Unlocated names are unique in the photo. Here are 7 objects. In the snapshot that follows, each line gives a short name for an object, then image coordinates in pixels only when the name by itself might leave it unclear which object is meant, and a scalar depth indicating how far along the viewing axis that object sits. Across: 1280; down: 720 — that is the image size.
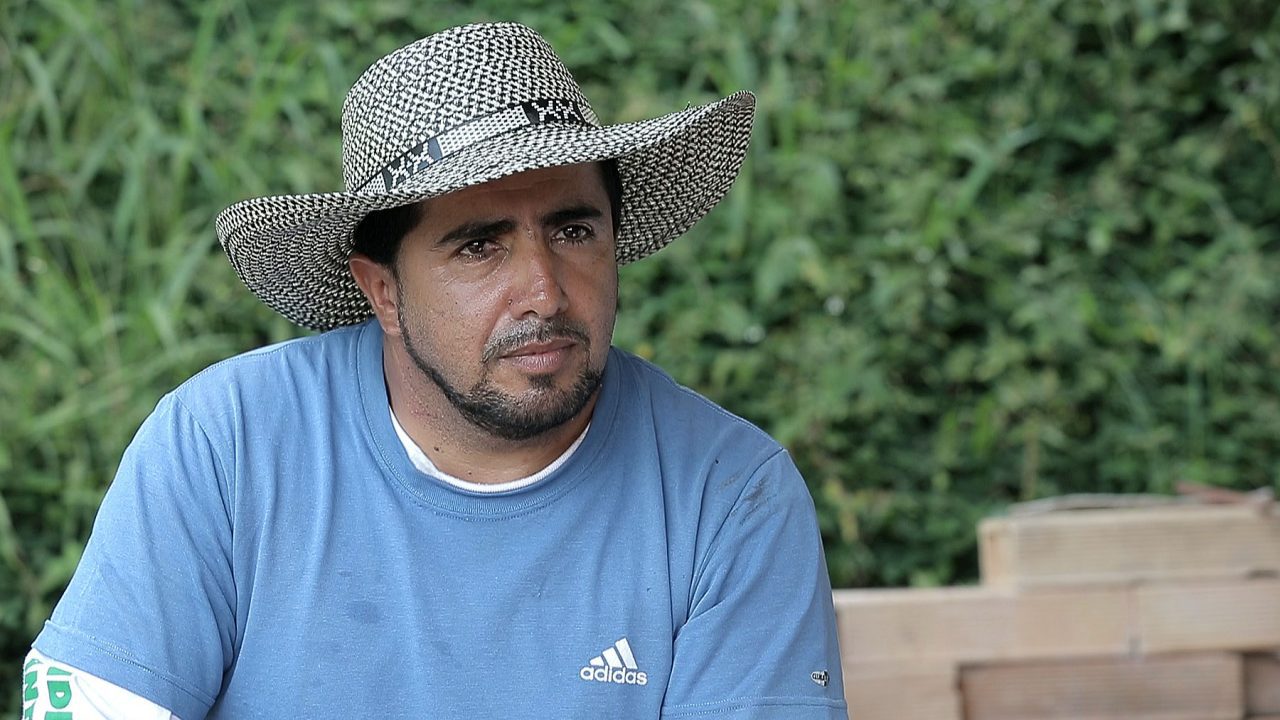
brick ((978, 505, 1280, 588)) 6.50
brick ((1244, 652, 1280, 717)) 6.54
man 4.24
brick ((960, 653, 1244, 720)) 6.45
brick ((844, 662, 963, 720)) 6.30
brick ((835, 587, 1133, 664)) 6.34
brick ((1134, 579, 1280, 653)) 6.52
